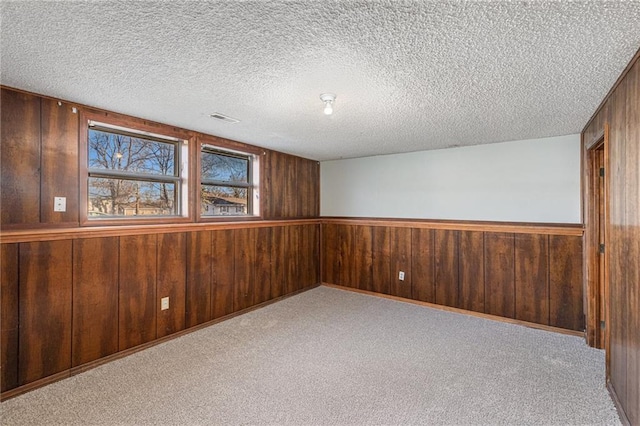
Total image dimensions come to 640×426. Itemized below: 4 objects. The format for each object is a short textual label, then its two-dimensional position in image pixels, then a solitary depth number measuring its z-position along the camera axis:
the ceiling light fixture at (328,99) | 2.34
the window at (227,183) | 3.82
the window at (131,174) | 2.85
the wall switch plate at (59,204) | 2.51
